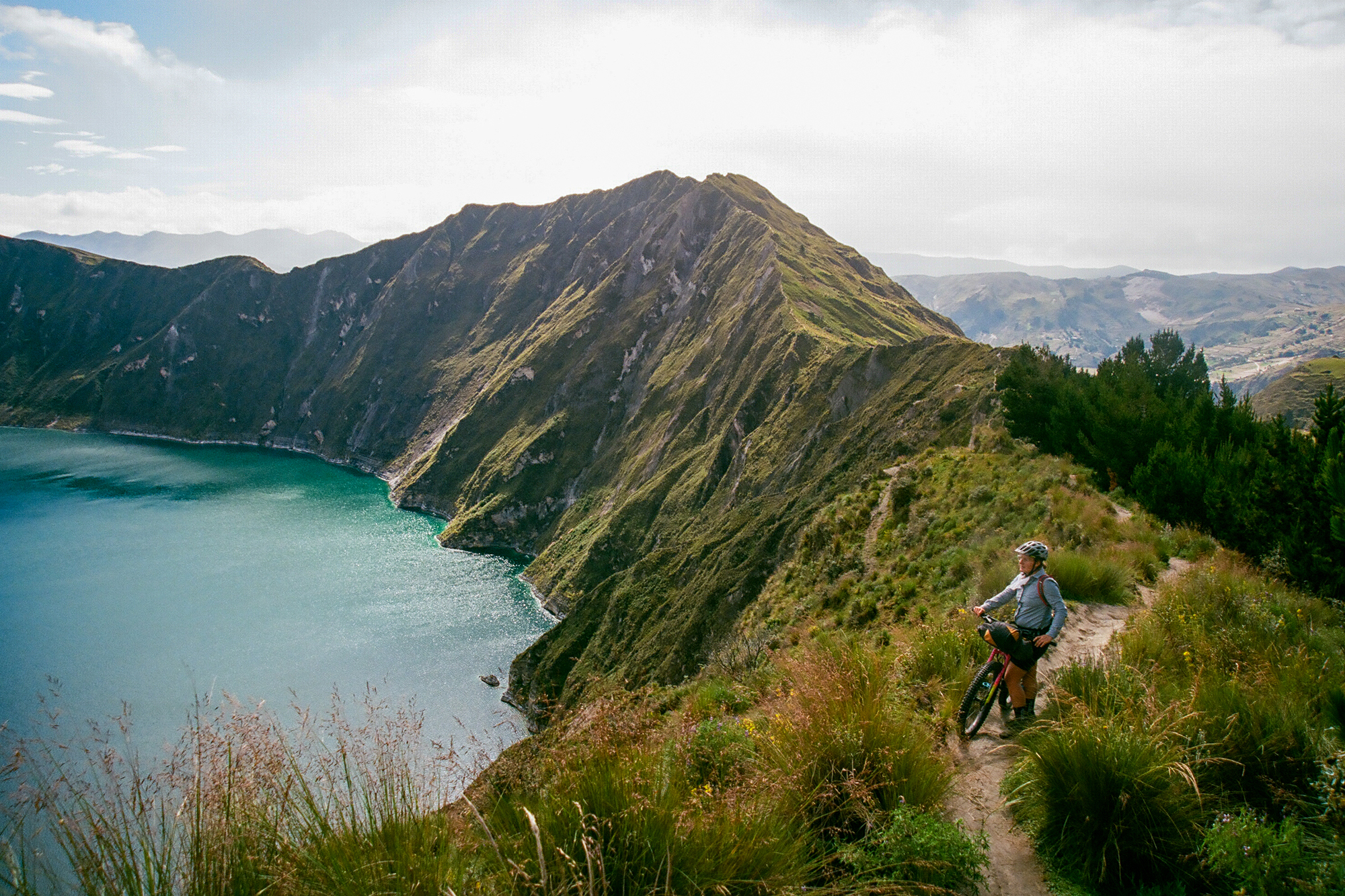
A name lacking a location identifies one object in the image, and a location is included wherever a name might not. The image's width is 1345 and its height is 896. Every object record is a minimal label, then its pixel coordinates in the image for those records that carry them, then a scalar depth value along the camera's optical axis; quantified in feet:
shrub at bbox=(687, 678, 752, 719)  31.91
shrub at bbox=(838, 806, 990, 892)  16.05
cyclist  26.50
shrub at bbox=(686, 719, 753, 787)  20.93
